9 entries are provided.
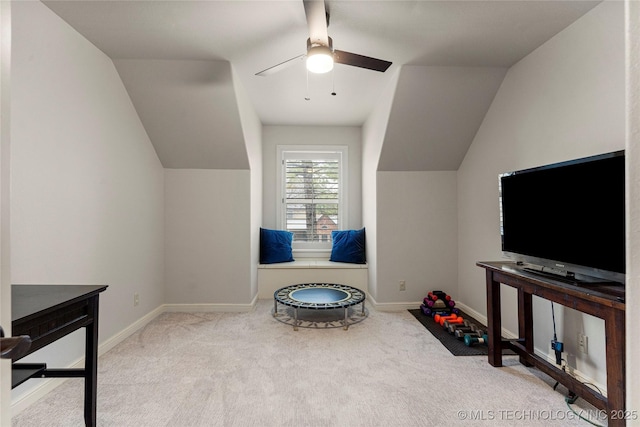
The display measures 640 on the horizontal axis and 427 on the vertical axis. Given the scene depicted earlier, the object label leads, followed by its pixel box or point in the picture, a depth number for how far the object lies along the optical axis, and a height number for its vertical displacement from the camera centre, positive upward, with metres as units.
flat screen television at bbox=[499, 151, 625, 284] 1.50 +0.02
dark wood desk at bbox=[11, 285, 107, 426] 1.18 -0.41
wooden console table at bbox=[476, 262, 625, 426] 1.40 -0.56
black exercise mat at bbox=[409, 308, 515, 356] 2.49 -1.05
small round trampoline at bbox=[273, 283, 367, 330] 3.09 -0.82
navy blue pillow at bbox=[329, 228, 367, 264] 4.22 -0.35
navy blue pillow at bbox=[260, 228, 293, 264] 4.16 -0.32
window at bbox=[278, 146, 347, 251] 4.64 +0.41
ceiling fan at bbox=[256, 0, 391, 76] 1.81 +1.10
